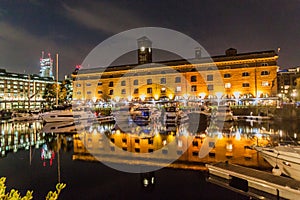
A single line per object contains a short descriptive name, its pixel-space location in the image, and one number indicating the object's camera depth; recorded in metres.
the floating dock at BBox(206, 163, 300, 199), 6.71
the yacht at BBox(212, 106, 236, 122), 29.43
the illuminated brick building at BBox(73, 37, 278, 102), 49.91
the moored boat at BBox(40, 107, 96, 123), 30.28
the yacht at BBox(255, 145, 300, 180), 7.84
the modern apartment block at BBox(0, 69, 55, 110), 107.81
